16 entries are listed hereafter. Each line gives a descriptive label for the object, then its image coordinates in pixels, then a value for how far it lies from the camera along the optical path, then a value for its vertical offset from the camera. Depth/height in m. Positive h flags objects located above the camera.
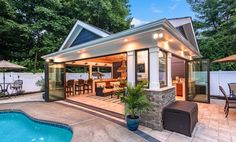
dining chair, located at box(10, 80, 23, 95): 9.01 -1.14
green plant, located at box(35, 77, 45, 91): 8.59 -0.87
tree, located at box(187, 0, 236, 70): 10.21 +4.63
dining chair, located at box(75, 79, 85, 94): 9.22 -1.30
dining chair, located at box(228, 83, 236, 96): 5.98 -0.89
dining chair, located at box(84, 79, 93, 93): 9.82 -1.28
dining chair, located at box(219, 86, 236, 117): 4.81 -1.44
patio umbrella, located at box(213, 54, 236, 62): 5.26 +0.59
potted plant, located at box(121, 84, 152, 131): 3.67 -1.03
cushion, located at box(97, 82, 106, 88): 8.85 -1.04
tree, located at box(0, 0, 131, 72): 10.82 +5.44
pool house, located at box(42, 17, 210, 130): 3.86 +0.26
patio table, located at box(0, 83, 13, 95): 8.60 -1.32
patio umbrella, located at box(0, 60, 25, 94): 7.65 +0.51
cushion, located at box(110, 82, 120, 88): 8.83 -1.02
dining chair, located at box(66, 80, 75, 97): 8.73 -1.22
